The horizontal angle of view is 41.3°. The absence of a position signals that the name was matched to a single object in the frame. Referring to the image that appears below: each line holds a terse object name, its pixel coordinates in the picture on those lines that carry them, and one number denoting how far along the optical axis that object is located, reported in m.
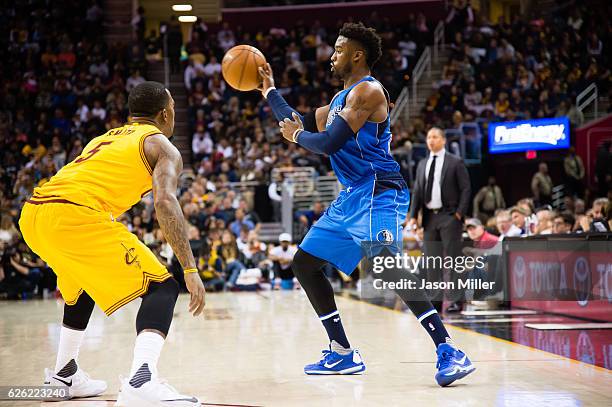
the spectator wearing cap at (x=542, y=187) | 16.25
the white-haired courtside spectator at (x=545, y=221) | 9.18
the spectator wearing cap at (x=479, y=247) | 8.43
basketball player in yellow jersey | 3.51
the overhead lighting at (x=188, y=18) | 24.37
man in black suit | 8.05
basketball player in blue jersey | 4.45
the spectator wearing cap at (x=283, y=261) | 13.84
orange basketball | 5.05
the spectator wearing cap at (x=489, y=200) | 15.57
